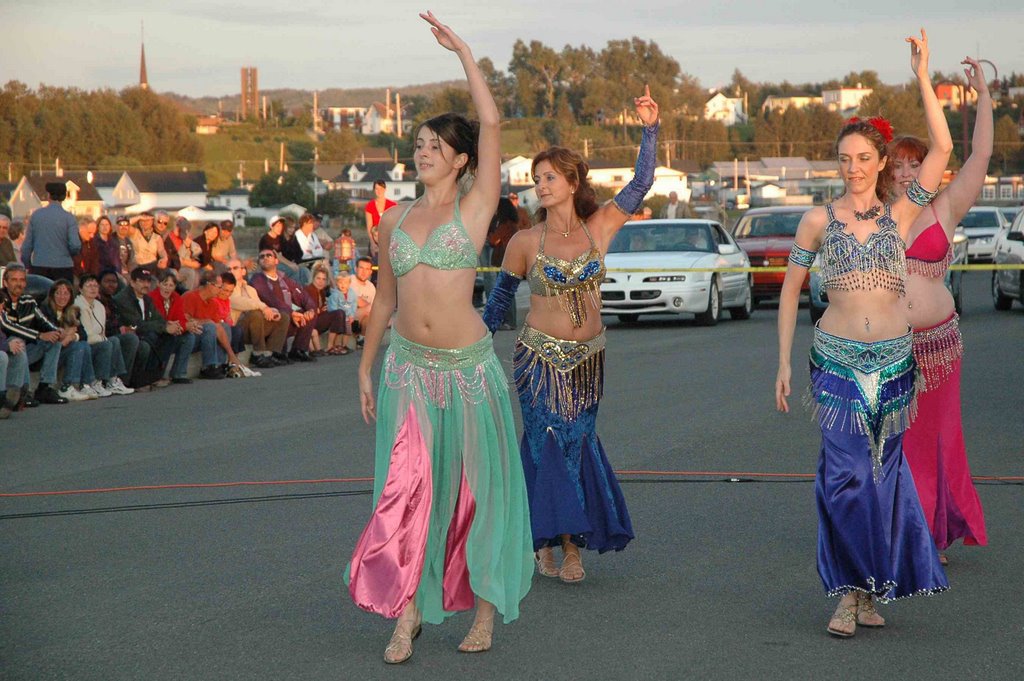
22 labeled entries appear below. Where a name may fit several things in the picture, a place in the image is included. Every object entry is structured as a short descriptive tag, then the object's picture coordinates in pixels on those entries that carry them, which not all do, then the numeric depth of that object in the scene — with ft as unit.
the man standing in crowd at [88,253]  59.93
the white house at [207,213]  398.01
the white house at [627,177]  483.10
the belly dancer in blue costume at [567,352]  22.21
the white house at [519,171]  478.18
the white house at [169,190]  466.29
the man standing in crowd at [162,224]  65.87
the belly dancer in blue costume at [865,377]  18.94
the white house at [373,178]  487.20
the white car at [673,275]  70.95
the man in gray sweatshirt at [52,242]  53.67
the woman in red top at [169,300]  51.57
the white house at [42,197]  367.66
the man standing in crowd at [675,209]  97.60
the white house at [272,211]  359.11
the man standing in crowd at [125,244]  63.10
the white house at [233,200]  456.45
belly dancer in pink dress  22.33
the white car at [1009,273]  73.46
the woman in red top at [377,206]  66.95
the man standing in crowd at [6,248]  56.85
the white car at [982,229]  118.83
